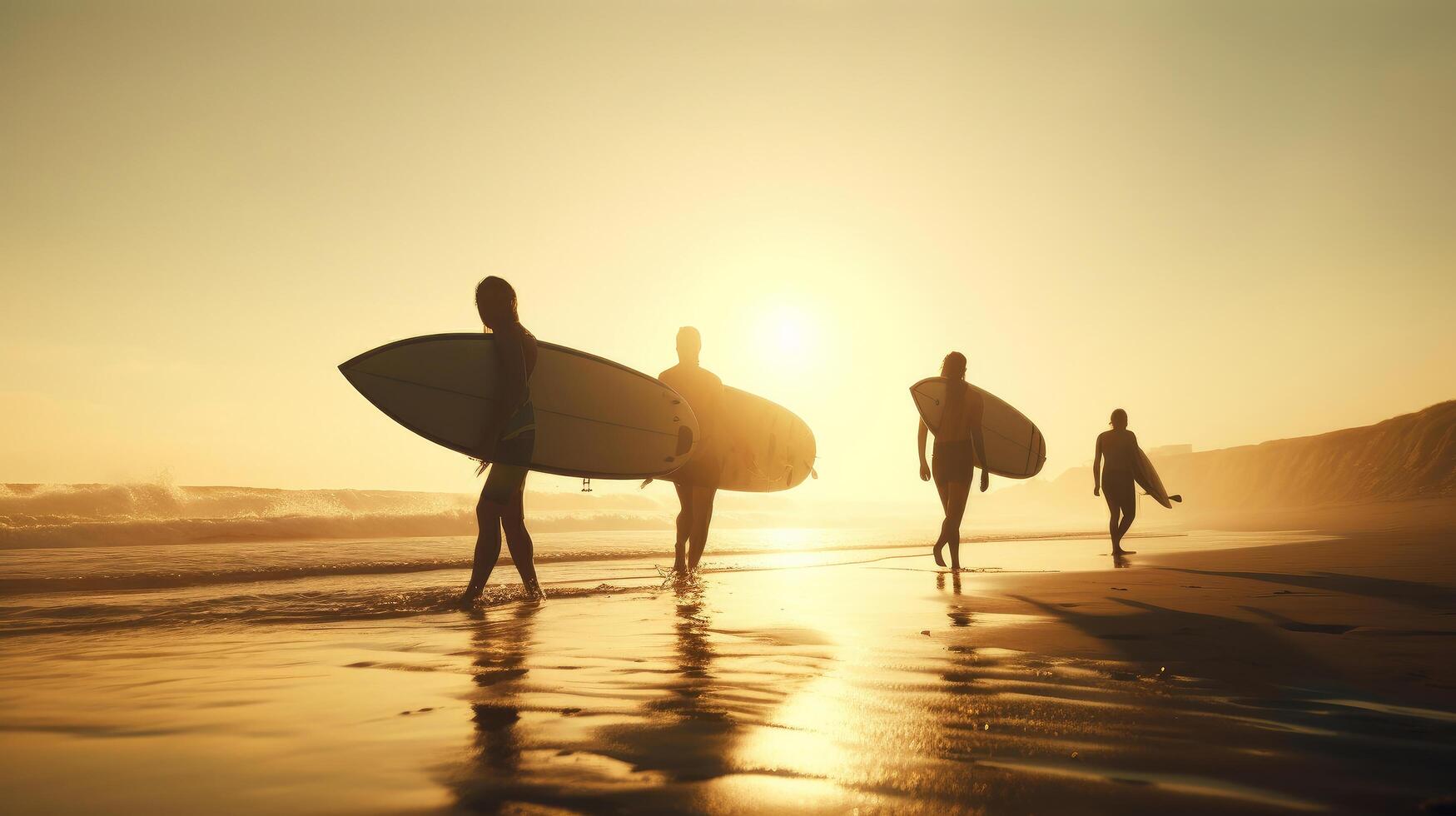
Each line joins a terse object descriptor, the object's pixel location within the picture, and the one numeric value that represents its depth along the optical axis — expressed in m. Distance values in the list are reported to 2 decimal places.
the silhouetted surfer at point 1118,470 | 10.58
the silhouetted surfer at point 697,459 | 7.66
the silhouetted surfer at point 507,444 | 5.57
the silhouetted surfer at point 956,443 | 8.53
